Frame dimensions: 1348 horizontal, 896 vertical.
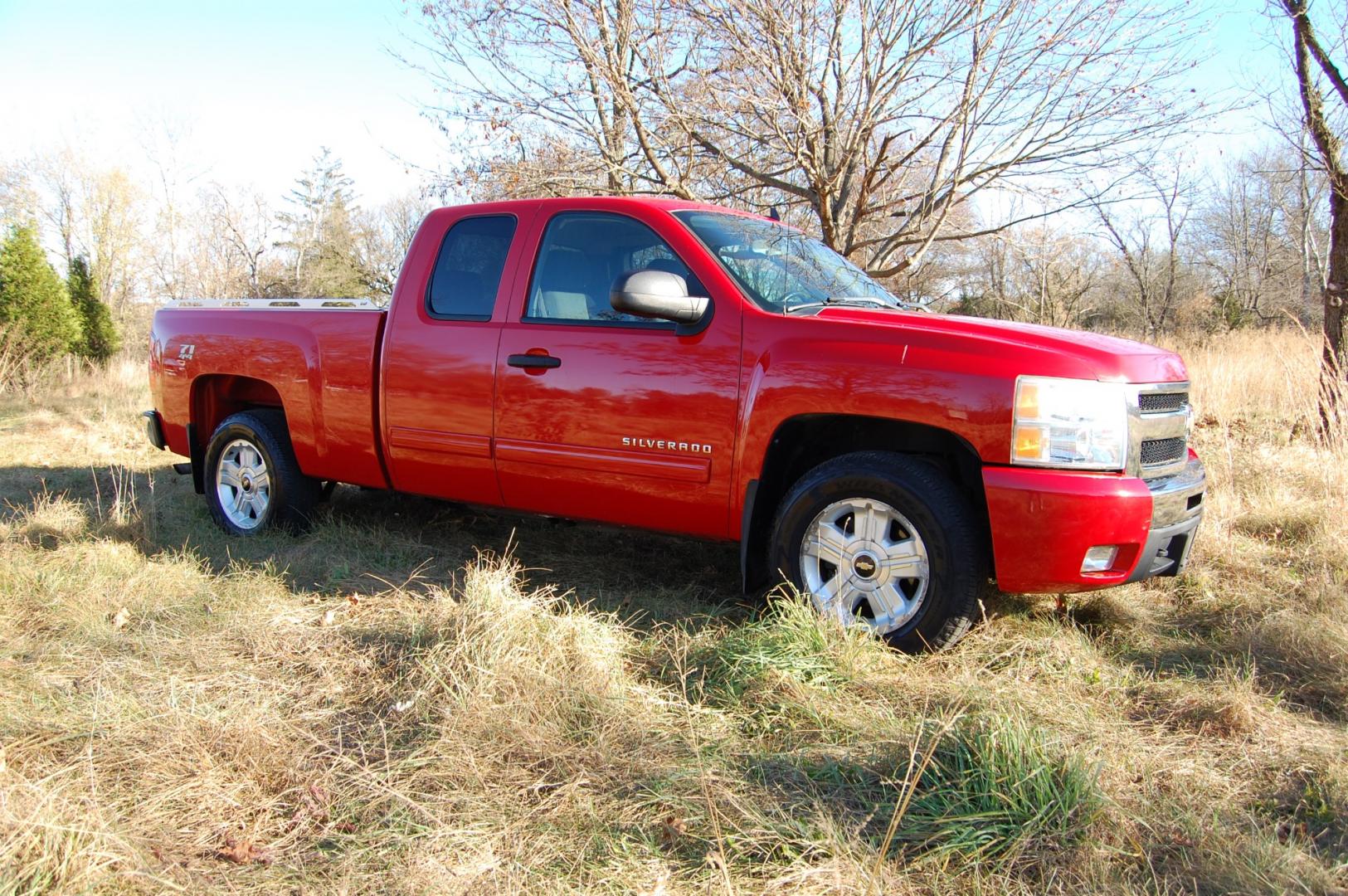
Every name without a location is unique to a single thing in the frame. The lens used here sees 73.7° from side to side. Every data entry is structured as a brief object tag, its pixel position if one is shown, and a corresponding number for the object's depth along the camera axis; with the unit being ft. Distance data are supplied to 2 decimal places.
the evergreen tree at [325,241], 111.75
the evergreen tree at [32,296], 52.49
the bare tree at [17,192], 101.91
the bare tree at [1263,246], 109.70
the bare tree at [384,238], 119.85
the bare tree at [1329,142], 23.08
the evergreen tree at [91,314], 63.21
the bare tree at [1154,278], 79.87
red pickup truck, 10.61
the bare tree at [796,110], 21.50
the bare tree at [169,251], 104.37
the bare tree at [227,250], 108.37
